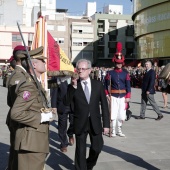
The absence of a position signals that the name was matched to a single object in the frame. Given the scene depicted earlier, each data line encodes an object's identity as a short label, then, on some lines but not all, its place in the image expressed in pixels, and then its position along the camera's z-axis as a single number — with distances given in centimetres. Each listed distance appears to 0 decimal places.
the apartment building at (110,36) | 5776
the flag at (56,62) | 462
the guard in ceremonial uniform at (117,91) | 658
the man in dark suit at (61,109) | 542
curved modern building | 3456
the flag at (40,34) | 458
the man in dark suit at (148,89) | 858
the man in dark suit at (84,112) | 401
